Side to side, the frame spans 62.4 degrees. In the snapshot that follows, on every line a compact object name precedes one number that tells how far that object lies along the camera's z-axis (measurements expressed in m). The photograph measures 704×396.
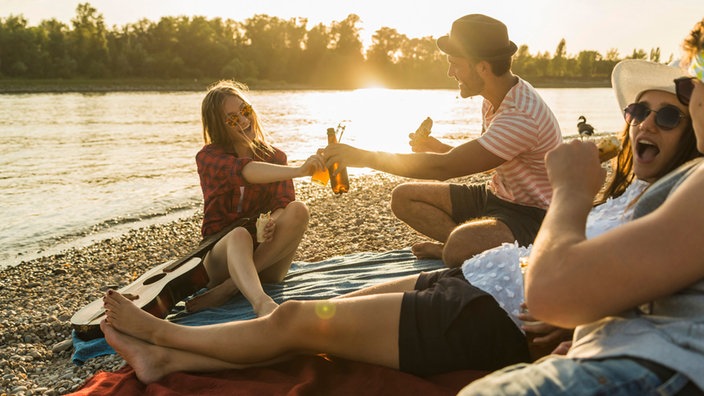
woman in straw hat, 1.60
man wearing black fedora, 4.61
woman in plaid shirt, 4.77
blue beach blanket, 4.39
